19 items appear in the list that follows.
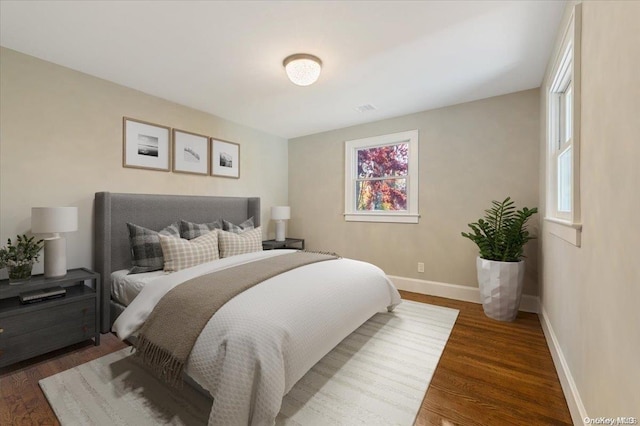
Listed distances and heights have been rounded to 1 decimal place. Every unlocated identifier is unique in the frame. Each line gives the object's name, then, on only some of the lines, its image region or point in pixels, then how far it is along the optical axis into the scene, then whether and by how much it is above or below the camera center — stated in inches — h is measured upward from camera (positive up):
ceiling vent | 135.2 +53.4
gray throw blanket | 59.4 -25.0
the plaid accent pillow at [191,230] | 119.9 -8.0
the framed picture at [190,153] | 131.3 +30.1
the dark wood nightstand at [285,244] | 160.6 -19.3
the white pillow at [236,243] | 118.3 -13.8
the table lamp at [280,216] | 169.6 -2.2
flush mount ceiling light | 89.6 +49.0
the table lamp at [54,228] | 82.3 -5.3
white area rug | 59.0 -44.4
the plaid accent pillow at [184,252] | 100.8 -15.3
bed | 50.9 -25.5
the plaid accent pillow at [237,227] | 135.2 -7.4
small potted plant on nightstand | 78.9 -13.9
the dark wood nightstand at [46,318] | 74.7 -31.9
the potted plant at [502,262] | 105.2 -19.1
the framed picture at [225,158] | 147.8 +30.5
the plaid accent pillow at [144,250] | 102.4 -14.5
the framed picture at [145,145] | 113.8 +29.8
